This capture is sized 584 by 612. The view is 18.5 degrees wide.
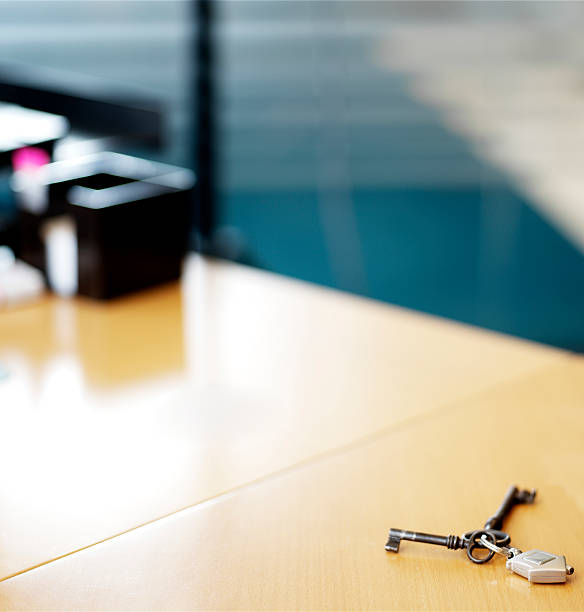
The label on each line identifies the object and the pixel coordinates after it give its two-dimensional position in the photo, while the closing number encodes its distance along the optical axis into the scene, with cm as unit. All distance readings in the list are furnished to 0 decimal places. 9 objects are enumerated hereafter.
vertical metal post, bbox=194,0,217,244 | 325
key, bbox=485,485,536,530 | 126
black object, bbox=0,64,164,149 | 183
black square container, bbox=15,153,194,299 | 175
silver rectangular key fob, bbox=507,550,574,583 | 119
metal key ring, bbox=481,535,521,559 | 122
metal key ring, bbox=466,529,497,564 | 122
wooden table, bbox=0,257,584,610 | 120
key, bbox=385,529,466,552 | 123
